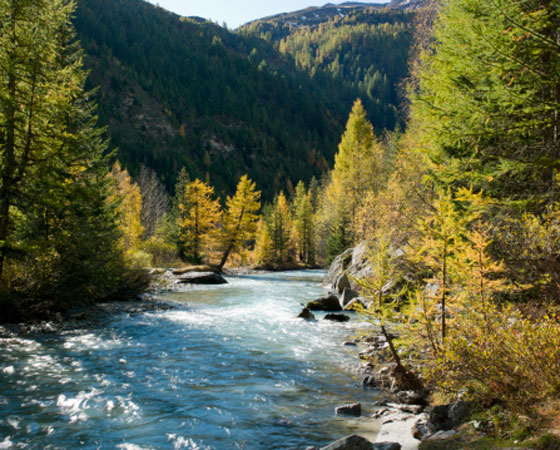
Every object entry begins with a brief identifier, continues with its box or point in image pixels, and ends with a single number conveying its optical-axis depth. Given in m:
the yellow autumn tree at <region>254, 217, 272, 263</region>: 51.97
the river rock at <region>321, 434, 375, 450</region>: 4.51
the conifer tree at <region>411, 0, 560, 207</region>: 7.62
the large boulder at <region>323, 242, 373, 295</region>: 20.03
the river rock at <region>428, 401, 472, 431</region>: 5.15
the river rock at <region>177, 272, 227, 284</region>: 27.64
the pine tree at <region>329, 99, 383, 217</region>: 33.68
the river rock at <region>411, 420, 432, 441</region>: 5.18
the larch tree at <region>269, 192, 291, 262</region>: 54.72
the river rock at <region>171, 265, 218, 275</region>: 30.83
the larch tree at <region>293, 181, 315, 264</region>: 59.28
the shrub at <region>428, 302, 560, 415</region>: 4.34
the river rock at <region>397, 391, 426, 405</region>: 6.64
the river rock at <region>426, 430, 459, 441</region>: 4.73
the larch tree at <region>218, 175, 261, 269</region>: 41.09
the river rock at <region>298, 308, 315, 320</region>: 15.03
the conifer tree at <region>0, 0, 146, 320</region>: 11.43
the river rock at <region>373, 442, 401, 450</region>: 4.70
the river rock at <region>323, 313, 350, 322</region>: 14.62
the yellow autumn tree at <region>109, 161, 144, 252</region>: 26.06
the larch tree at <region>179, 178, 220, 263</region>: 41.44
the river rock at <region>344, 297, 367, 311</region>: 16.71
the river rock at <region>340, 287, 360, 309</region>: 18.27
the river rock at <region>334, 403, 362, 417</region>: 6.45
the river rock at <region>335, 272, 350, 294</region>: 20.53
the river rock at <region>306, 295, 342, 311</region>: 17.42
